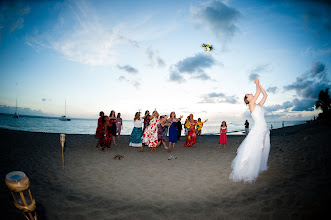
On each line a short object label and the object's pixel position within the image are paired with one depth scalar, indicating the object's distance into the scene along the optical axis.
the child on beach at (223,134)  12.31
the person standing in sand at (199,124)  14.79
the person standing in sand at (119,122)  14.79
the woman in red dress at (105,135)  10.56
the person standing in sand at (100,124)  11.31
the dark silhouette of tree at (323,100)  36.01
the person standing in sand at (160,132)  11.32
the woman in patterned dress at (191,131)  12.58
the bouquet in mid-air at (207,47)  8.90
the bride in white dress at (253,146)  4.85
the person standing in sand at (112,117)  11.54
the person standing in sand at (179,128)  14.95
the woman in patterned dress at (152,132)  10.49
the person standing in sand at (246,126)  19.87
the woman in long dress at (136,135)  10.99
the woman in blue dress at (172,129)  11.88
